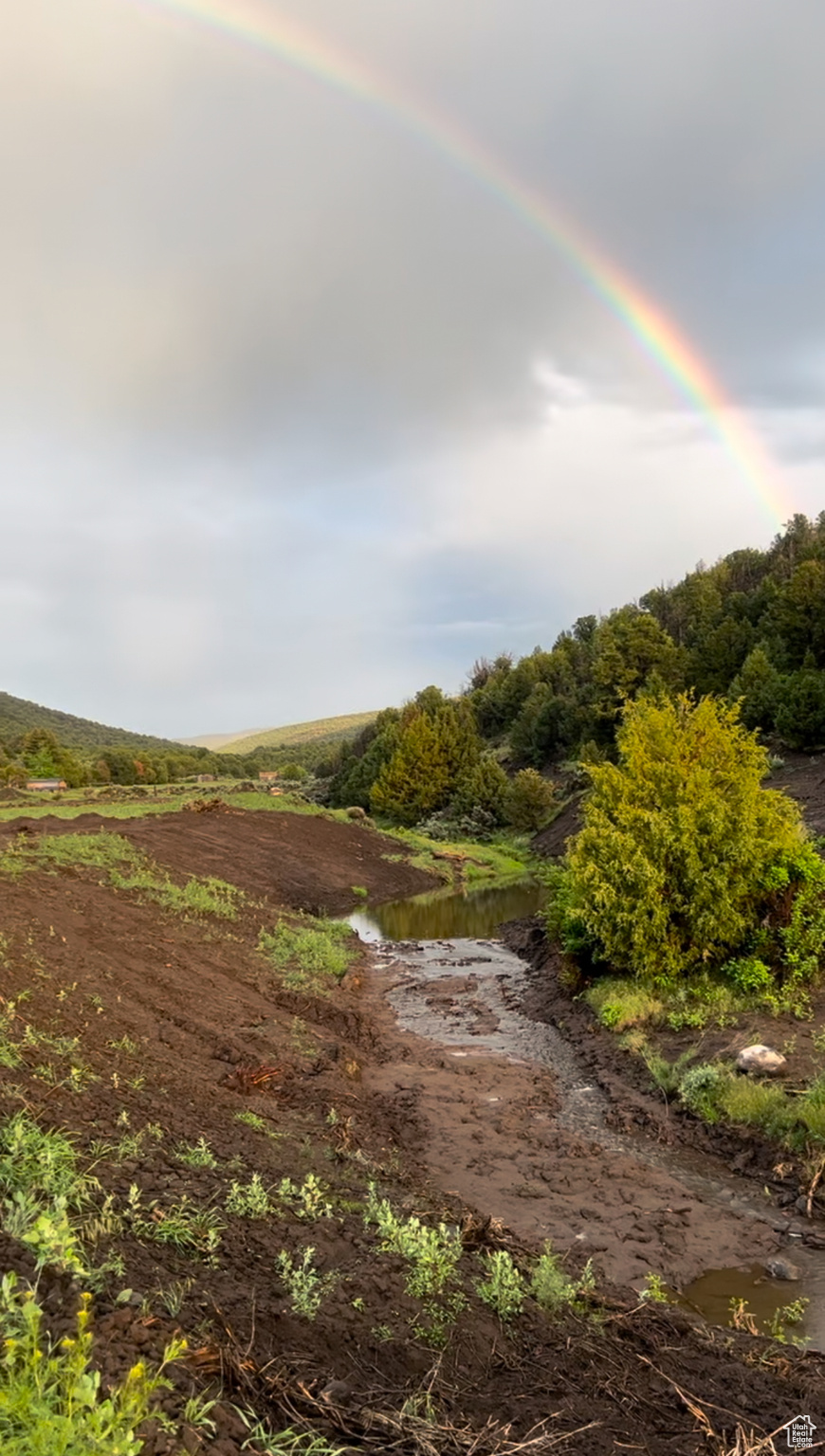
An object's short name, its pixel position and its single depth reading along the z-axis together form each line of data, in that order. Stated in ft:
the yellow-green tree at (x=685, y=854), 49.32
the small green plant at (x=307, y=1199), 22.04
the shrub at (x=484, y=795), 191.72
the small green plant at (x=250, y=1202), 20.81
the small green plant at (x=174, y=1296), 14.87
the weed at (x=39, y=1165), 17.63
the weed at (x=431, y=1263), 18.17
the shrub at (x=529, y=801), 179.52
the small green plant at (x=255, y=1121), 29.27
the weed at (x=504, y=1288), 19.08
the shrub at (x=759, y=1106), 33.14
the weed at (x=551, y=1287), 20.15
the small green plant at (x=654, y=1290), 23.50
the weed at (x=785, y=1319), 22.45
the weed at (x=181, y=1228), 18.01
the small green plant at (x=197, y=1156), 23.27
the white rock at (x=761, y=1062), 37.09
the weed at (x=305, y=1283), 17.01
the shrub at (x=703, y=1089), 36.70
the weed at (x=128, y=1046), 31.83
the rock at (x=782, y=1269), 25.41
